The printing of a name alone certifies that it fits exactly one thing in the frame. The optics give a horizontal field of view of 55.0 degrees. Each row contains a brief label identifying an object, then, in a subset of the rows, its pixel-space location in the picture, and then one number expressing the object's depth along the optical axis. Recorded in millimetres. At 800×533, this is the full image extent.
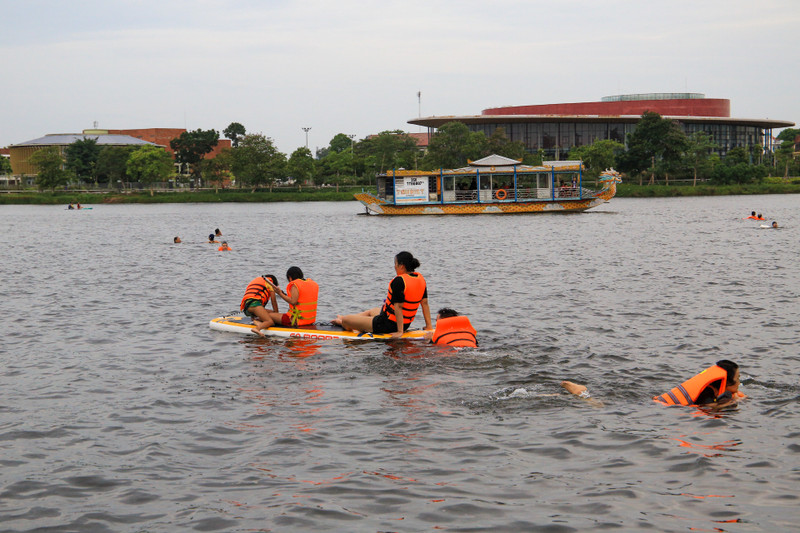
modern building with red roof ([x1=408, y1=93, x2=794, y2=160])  139750
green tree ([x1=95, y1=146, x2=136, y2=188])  126500
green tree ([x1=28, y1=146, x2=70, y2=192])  119062
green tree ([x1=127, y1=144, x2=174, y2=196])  119750
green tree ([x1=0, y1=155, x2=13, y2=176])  147588
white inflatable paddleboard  13672
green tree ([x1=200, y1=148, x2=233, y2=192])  116062
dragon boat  65625
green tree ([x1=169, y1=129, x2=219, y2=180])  143750
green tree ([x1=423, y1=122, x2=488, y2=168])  107375
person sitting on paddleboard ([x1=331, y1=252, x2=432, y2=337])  12656
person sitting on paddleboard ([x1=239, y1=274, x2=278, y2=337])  14438
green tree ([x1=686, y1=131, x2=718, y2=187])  105250
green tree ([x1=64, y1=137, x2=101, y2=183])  132000
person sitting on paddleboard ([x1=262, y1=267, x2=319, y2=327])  13914
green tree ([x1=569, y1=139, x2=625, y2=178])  107062
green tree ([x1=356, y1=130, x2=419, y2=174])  119312
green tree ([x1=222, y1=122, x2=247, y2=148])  172500
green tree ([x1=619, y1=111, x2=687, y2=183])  105125
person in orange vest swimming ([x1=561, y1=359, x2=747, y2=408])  9672
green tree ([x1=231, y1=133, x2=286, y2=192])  110812
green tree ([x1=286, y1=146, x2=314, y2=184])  112312
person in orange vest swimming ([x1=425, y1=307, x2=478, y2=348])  12711
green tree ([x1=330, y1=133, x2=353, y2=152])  180000
